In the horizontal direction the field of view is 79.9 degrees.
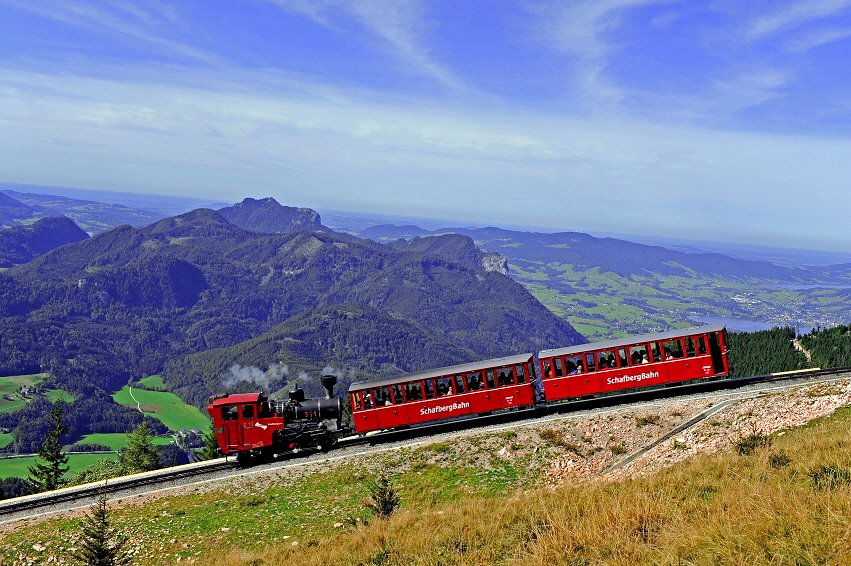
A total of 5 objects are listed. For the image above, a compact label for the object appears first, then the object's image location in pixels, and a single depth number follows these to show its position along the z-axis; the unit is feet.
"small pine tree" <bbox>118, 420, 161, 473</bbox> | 180.65
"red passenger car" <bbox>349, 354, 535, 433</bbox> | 92.94
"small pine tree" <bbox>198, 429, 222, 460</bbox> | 174.34
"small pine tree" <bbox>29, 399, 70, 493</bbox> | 164.45
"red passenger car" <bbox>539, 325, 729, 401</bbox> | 92.17
